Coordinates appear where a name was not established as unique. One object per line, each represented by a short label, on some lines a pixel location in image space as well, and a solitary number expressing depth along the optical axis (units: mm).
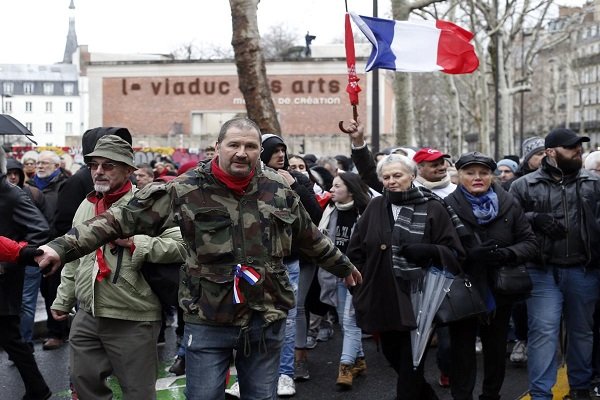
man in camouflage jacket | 4195
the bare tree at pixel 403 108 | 21891
